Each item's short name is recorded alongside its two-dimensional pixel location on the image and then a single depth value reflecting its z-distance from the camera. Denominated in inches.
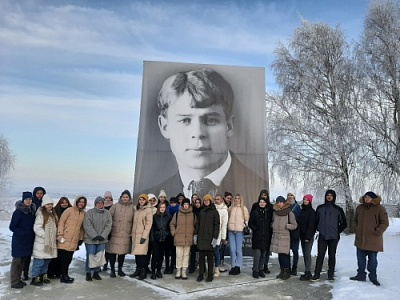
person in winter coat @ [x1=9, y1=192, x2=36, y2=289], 236.2
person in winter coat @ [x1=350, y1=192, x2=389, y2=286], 257.4
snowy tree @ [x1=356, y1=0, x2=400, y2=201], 591.2
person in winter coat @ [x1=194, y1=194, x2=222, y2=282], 264.8
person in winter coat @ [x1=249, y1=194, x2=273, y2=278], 281.4
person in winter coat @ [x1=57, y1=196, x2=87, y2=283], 251.3
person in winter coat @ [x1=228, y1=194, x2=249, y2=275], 289.4
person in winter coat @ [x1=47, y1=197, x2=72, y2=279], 263.4
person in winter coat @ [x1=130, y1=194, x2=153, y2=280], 268.8
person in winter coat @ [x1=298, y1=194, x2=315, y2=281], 278.2
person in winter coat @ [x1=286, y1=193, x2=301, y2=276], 286.0
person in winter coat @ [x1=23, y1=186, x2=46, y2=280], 278.2
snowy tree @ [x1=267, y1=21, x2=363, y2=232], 620.1
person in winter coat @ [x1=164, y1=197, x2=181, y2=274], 287.7
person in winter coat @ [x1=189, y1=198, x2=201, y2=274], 287.9
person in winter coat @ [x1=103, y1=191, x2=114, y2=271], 289.6
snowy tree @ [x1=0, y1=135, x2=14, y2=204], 846.5
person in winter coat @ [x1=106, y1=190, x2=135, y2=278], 273.0
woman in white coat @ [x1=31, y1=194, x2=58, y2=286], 240.7
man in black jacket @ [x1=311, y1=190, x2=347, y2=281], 270.4
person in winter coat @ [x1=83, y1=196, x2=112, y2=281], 259.4
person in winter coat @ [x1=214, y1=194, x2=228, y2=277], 285.1
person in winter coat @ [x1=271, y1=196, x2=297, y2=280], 276.4
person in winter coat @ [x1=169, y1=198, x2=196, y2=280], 271.7
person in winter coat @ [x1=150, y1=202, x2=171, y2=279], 274.2
